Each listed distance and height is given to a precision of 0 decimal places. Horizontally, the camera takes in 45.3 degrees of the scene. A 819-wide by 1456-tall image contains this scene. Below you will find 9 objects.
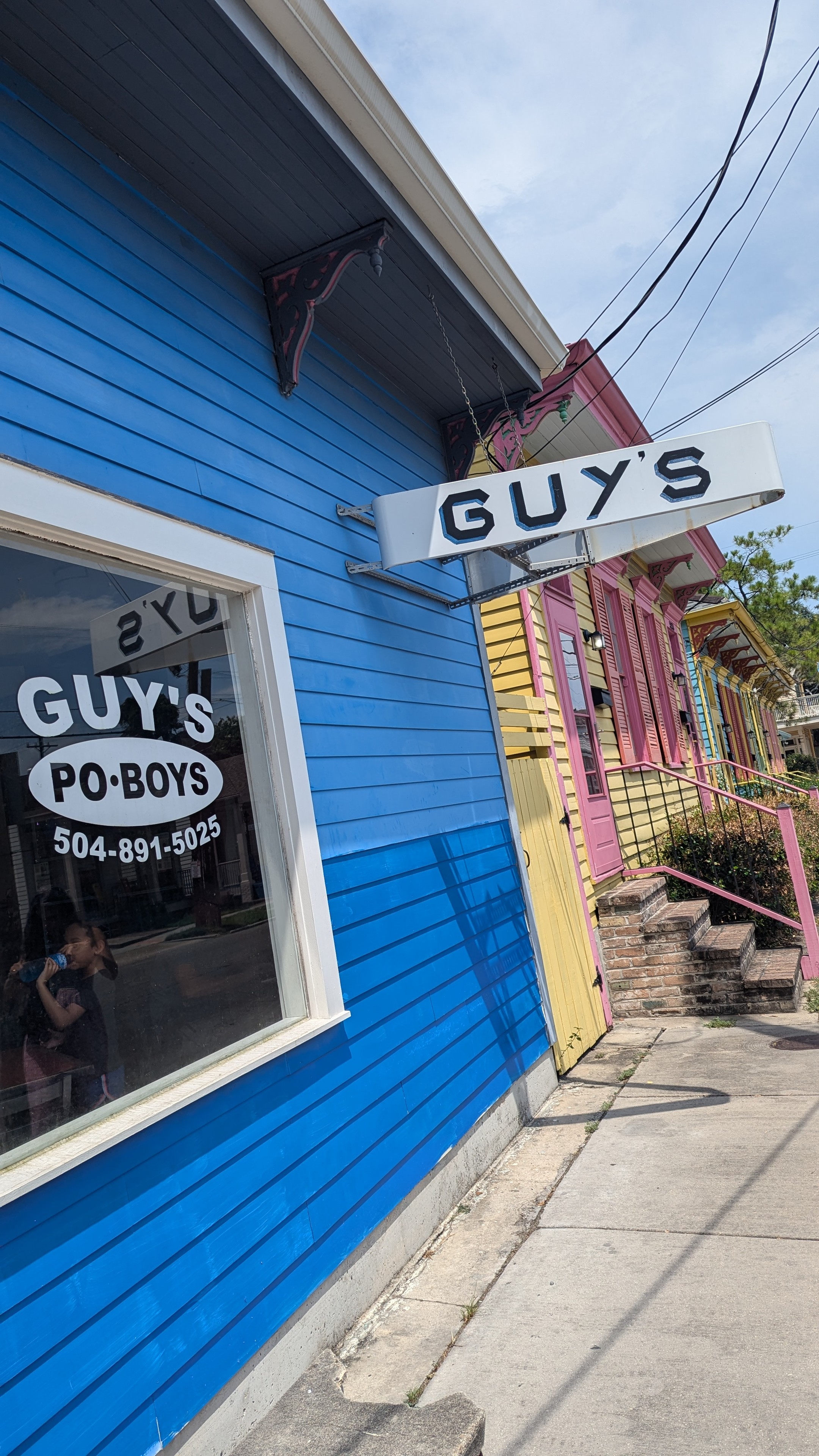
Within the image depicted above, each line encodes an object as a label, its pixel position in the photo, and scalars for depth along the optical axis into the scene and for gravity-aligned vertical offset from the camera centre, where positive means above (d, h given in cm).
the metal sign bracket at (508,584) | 506 +130
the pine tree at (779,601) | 3928 +642
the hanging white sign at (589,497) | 448 +137
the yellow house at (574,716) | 698 +70
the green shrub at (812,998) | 743 -188
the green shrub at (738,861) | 912 -89
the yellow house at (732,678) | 1769 +216
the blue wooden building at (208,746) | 264 +39
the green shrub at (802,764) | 4434 -47
